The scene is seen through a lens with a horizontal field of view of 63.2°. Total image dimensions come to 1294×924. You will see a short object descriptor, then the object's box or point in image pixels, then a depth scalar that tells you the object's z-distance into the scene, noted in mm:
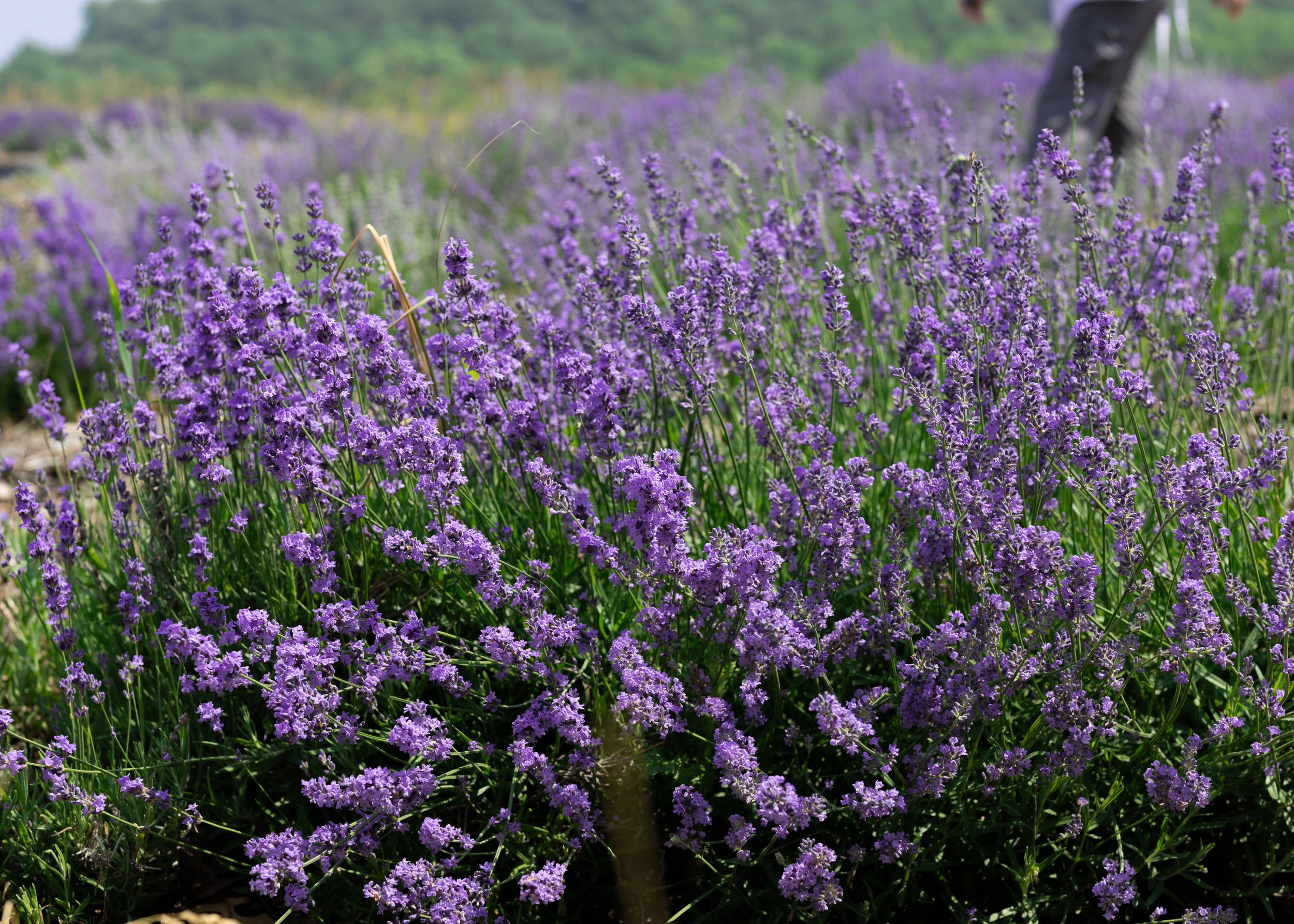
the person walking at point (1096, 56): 5547
